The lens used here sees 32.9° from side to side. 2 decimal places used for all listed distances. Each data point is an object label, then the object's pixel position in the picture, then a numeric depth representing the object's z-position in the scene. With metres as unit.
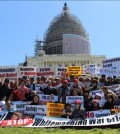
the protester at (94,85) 7.95
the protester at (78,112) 6.81
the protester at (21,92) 7.97
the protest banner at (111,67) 10.11
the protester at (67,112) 6.96
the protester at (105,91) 7.21
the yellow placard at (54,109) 7.20
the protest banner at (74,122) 6.51
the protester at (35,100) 7.30
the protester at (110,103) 6.99
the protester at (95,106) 7.07
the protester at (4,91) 8.17
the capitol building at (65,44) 55.14
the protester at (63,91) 7.79
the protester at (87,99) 7.25
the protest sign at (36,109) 7.23
